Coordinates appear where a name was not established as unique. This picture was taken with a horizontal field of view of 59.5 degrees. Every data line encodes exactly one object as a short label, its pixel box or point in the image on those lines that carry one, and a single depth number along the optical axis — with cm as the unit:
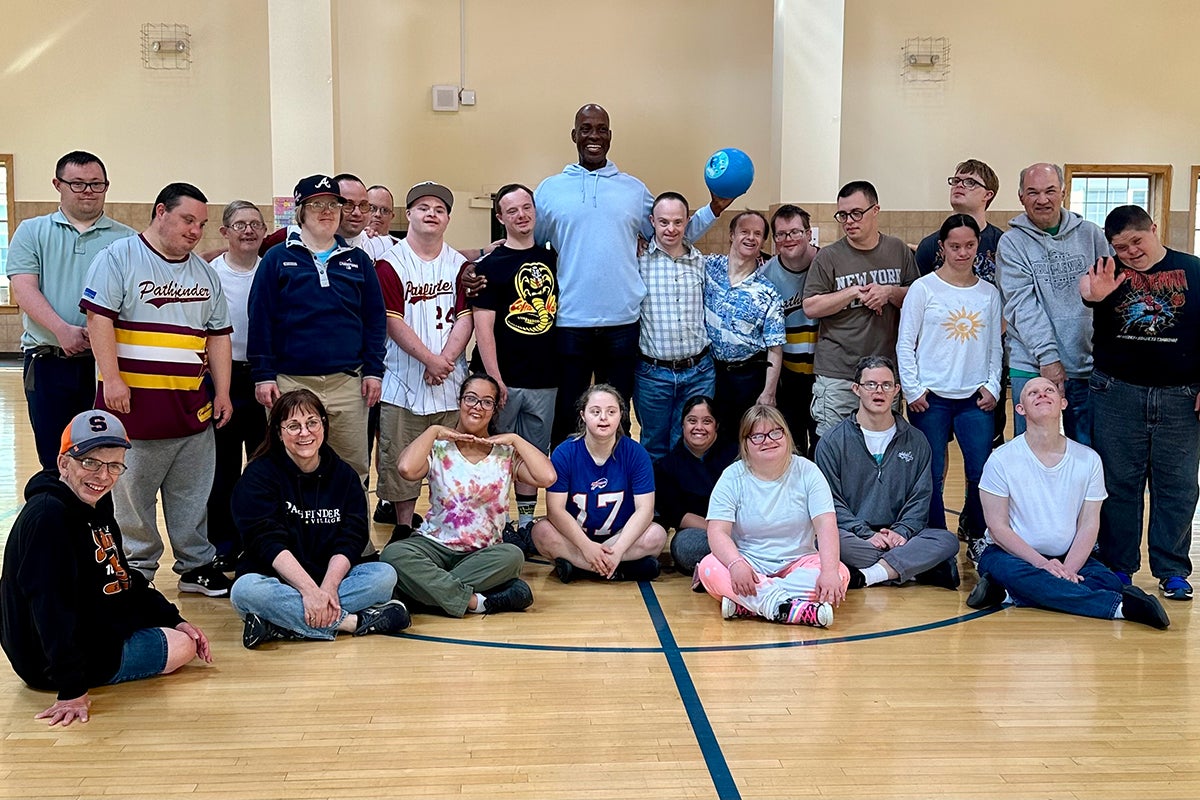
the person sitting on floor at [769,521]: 407
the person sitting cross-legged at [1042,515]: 413
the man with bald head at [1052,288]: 464
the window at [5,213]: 1232
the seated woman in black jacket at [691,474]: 475
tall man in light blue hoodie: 487
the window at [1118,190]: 1215
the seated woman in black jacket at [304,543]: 369
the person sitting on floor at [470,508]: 409
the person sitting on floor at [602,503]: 448
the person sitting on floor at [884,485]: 448
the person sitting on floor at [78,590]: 299
